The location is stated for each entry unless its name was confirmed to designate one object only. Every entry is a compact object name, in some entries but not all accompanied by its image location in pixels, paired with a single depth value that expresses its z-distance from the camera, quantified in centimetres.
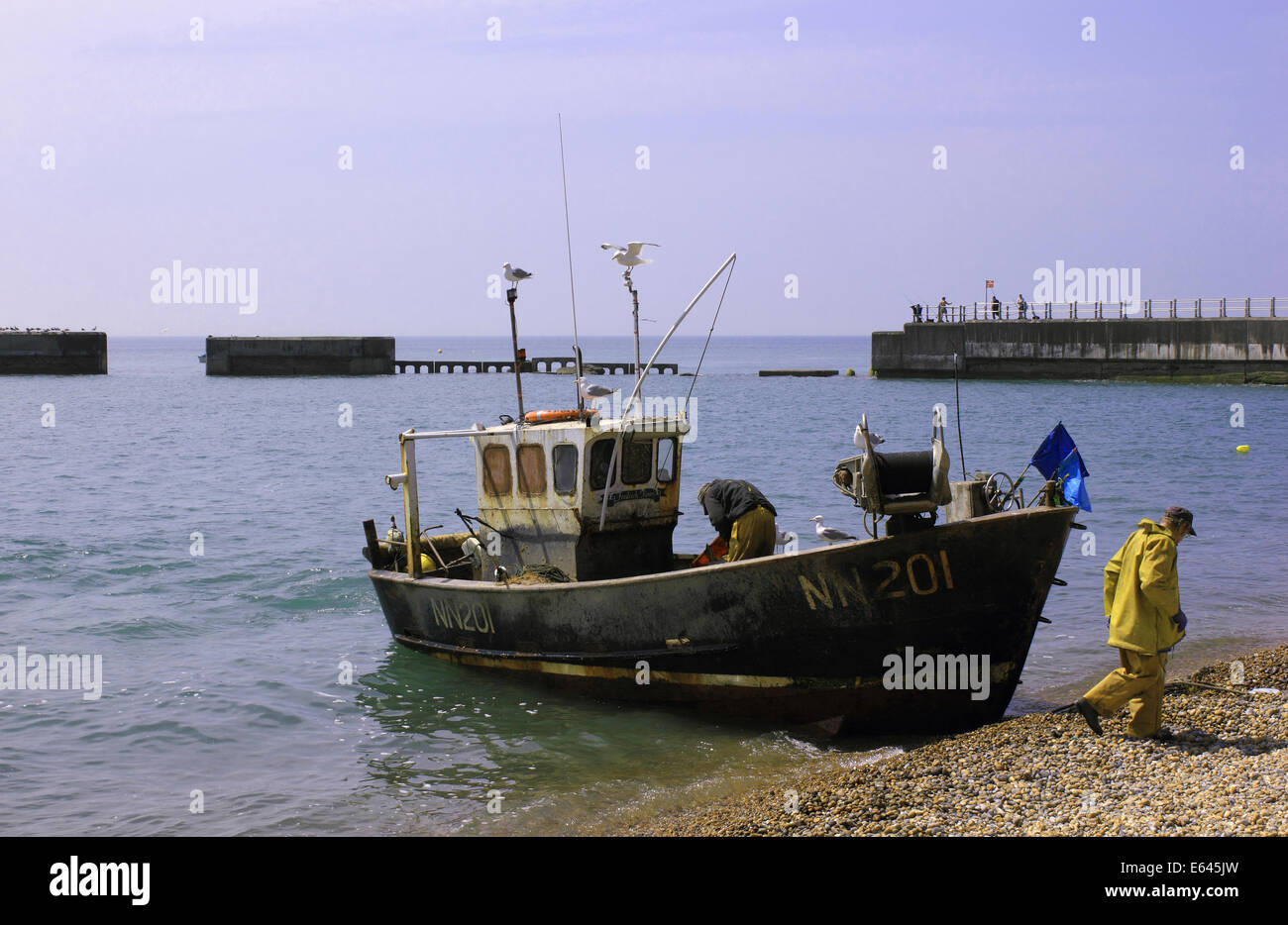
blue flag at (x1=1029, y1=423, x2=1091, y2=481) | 923
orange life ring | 1196
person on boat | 1069
